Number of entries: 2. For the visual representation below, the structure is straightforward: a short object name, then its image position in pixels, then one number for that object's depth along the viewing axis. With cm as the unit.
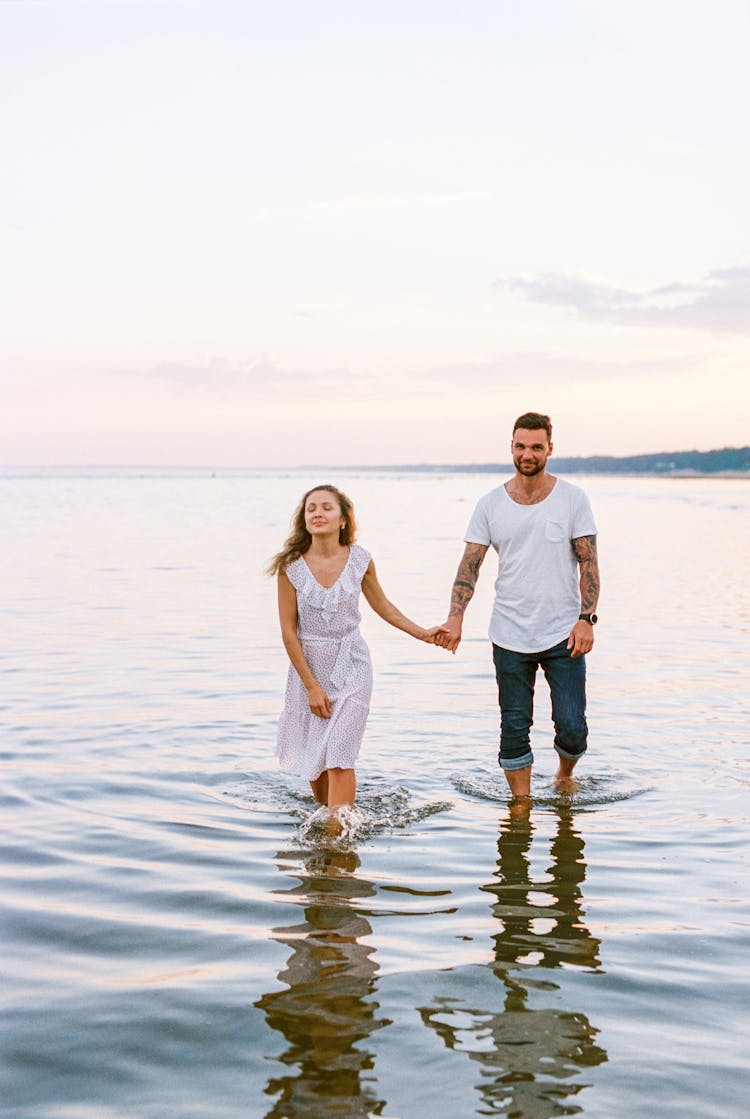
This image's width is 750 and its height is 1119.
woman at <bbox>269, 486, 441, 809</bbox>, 686
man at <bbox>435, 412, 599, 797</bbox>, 748
